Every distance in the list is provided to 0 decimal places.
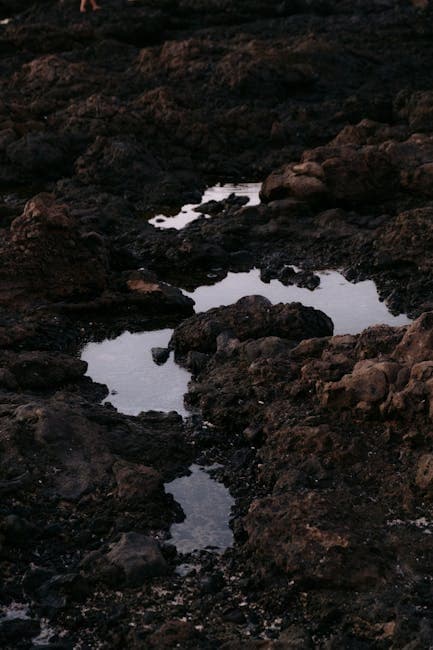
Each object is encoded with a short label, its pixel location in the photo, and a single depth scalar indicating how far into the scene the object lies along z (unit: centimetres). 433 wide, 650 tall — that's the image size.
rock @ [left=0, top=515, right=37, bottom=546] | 666
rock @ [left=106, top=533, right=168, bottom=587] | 630
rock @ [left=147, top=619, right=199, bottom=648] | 567
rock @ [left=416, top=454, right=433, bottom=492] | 686
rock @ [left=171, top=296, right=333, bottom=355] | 962
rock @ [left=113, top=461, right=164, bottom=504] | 706
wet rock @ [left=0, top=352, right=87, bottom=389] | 892
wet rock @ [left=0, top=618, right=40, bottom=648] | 589
